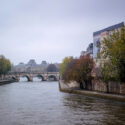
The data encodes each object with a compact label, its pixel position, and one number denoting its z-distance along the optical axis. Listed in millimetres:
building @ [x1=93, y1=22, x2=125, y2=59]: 73312
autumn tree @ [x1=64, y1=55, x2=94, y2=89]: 52234
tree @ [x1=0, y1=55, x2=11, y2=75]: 102844
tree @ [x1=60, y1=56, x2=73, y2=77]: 90250
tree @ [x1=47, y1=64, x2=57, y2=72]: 192300
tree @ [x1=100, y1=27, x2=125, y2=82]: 36750
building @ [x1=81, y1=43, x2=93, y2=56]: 100388
